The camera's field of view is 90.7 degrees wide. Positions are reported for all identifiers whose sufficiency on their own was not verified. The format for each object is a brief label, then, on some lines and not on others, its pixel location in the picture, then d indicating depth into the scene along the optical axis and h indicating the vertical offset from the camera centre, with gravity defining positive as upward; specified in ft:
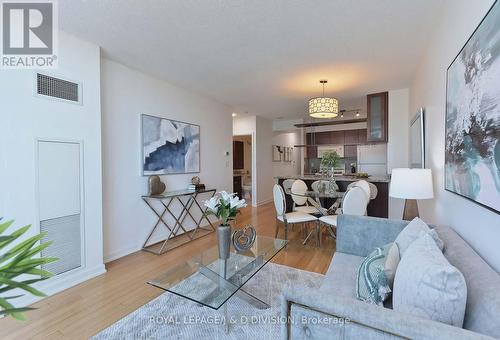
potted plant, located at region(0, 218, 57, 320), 2.36 -1.03
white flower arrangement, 6.44 -1.07
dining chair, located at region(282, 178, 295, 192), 16.10 -1.17
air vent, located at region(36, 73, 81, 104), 7.45 +2.48
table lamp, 6.61 -0.51
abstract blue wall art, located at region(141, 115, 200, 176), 11.72 +1.03
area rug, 5.77 -3.92
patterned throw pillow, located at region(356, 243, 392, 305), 4.09 -2.00
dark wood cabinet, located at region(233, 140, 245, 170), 28.04 +1.23
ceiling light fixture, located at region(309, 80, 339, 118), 12.16 +2.93
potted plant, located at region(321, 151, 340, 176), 14.61 +0.32
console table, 11.66 -2.94
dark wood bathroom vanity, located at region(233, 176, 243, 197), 26.23 -2.12
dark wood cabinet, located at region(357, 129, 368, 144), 24.03 +2.95
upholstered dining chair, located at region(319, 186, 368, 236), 10.21 -1.52
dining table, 12.01 -1.48
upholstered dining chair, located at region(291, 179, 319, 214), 13.87 -1.98
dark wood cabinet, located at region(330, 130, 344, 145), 25.16 +2.92
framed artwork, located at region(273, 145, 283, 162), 24.92 +1.32
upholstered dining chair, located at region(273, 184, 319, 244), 11.47 -2.40
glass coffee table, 5.33 -2.71
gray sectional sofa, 2.64 -1.76
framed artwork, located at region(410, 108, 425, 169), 8.95 +0.99
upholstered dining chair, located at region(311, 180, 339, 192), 13.69 -1.16
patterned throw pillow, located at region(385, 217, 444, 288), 4.30 -1.58
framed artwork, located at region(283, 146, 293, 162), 27.09 +1.39
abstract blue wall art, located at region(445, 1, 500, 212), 3.64 +0.85
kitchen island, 14.46 -1.93
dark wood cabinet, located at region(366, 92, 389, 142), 14.82 +3.00
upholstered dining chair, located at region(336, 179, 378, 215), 11.95 -1.23
